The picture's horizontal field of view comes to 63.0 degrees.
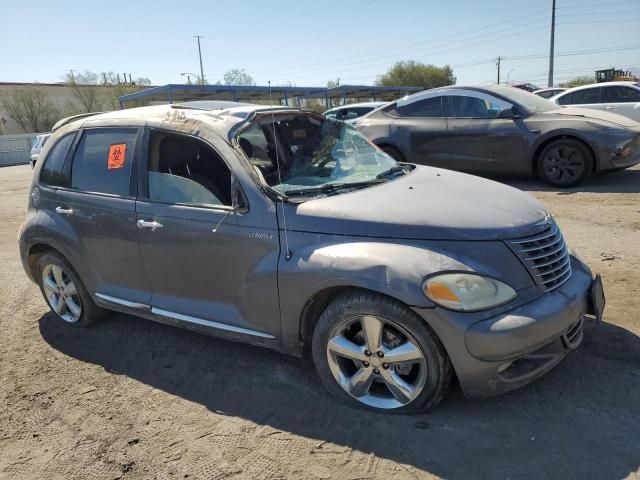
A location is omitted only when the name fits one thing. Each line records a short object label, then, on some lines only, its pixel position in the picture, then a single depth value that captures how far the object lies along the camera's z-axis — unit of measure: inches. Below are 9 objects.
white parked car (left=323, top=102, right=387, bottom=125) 561.6
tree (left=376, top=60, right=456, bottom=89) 2839.6
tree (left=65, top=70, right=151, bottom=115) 2150.6
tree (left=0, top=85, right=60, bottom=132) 2068.2
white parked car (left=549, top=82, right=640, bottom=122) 486.6
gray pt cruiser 104.7
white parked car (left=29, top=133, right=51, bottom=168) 911.7
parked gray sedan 305.4
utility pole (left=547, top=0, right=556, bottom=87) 1542.8
